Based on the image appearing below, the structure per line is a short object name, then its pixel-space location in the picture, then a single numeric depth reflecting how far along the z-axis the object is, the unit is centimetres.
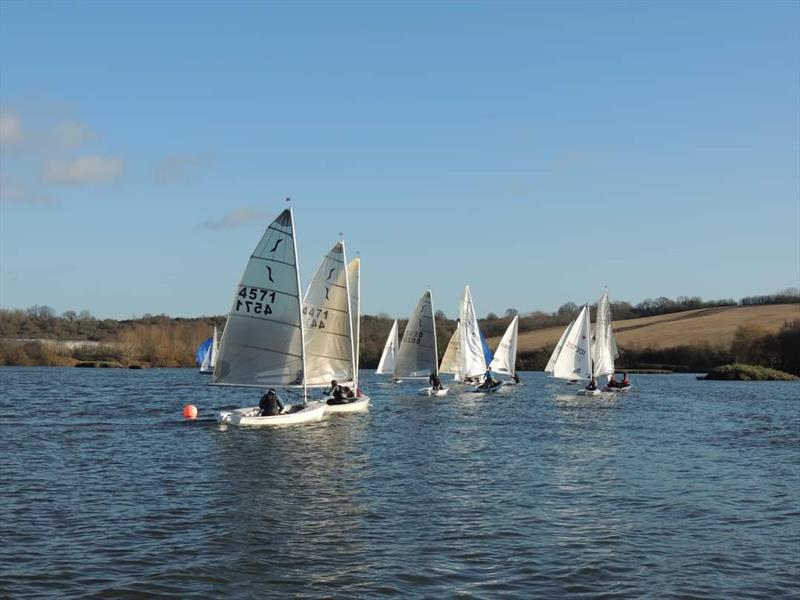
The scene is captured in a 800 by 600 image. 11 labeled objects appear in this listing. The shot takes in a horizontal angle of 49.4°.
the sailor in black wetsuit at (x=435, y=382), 6131
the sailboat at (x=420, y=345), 6506
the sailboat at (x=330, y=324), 4425
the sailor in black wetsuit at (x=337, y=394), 4322
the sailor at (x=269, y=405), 3606
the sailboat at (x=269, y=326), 3753
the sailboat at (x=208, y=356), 11023
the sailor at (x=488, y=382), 6831
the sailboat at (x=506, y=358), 7938
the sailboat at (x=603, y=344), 6625
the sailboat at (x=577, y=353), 6506
